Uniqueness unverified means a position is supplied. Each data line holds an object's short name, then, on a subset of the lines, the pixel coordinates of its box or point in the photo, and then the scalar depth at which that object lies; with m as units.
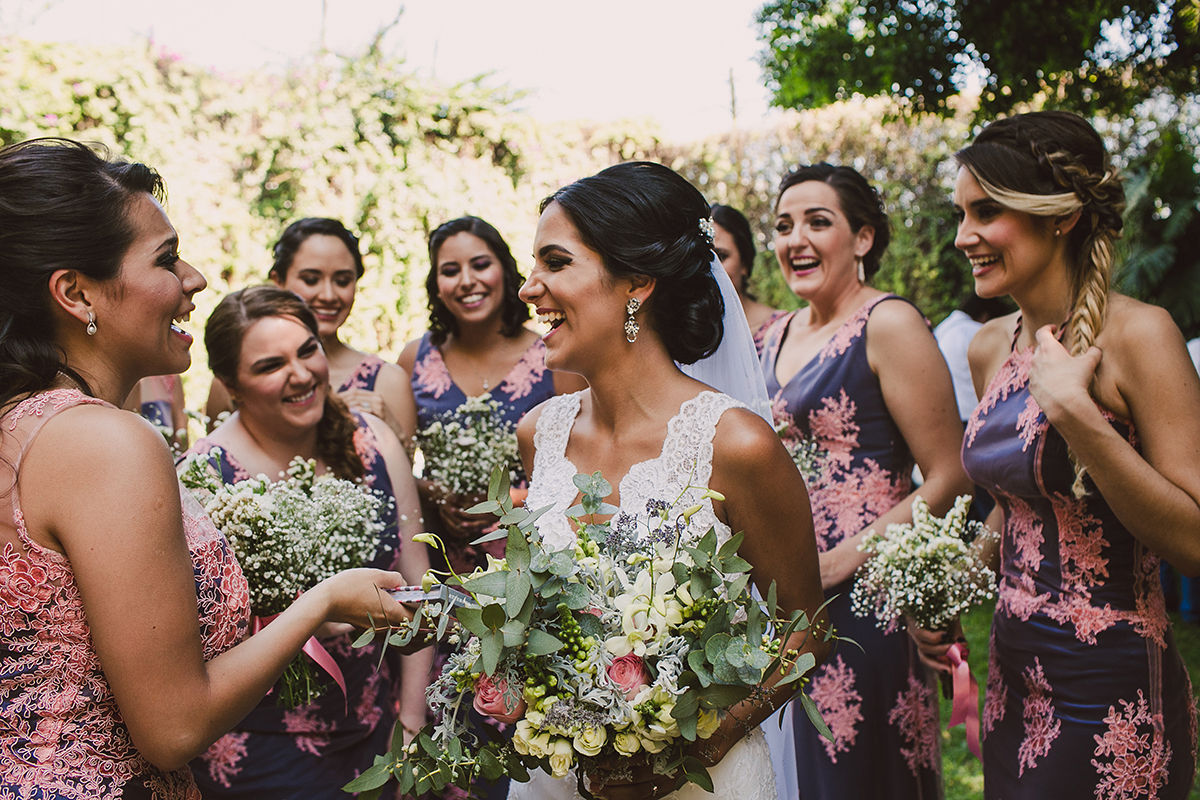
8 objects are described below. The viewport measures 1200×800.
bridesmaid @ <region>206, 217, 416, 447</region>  4.60
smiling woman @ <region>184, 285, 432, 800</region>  3.02
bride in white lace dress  2.36
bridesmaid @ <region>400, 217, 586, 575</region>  4.50
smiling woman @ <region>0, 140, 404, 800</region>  1.73
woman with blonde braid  2.45
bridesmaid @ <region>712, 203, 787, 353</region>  5.51
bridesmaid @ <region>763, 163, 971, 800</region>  3.39
